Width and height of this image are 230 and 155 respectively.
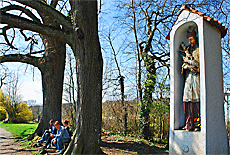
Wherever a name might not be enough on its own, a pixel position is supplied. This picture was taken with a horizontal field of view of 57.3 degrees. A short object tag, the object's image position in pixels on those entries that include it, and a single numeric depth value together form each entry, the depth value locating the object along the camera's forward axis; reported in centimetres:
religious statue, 595
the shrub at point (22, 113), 2774
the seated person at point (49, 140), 846
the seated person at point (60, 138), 791
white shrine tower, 557
